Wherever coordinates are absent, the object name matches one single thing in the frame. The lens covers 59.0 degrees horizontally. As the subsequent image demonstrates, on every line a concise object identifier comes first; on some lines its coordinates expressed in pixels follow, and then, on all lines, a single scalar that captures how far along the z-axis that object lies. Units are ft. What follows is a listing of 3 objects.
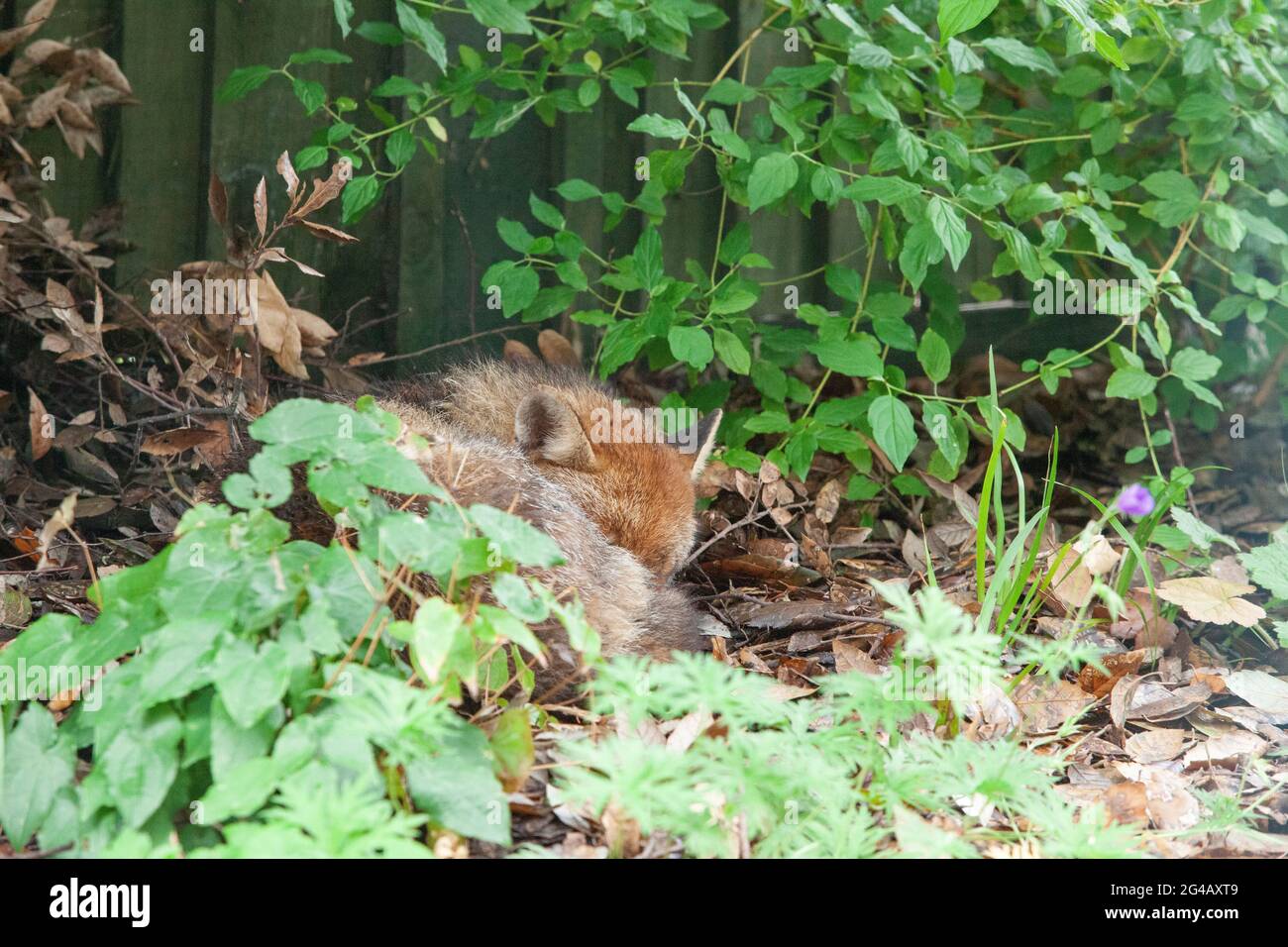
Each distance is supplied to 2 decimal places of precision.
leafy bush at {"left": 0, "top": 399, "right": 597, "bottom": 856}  6.82
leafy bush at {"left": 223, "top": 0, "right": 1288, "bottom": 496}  14.14
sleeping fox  10.84
